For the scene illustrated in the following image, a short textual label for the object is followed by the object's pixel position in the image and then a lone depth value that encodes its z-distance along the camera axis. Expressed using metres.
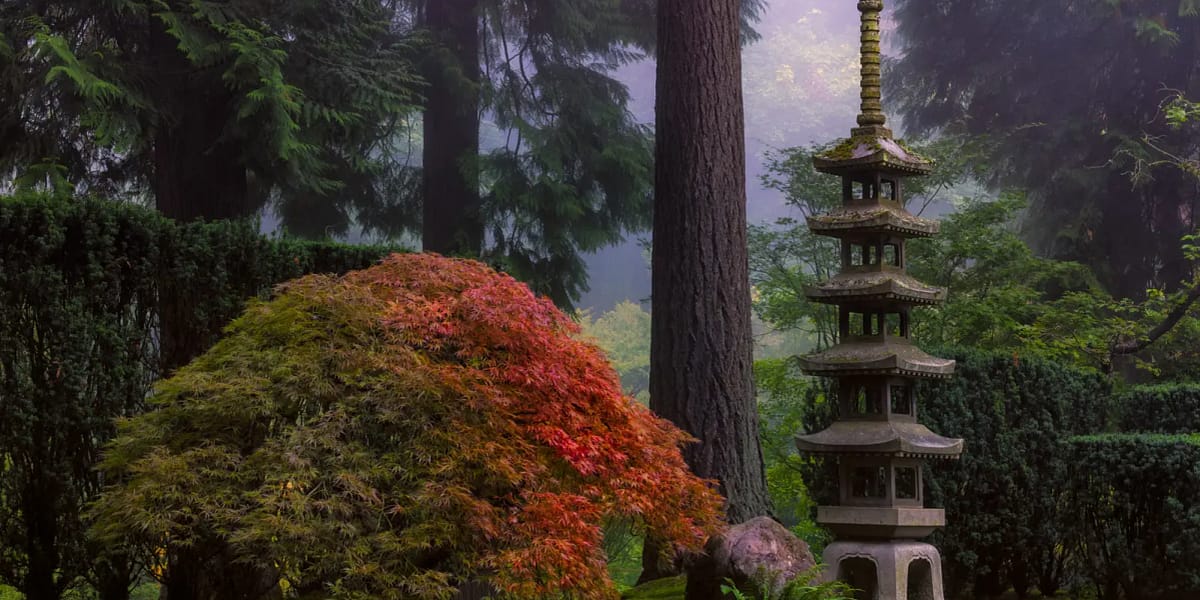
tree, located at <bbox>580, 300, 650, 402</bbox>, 31.70
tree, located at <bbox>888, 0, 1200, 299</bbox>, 17.17
